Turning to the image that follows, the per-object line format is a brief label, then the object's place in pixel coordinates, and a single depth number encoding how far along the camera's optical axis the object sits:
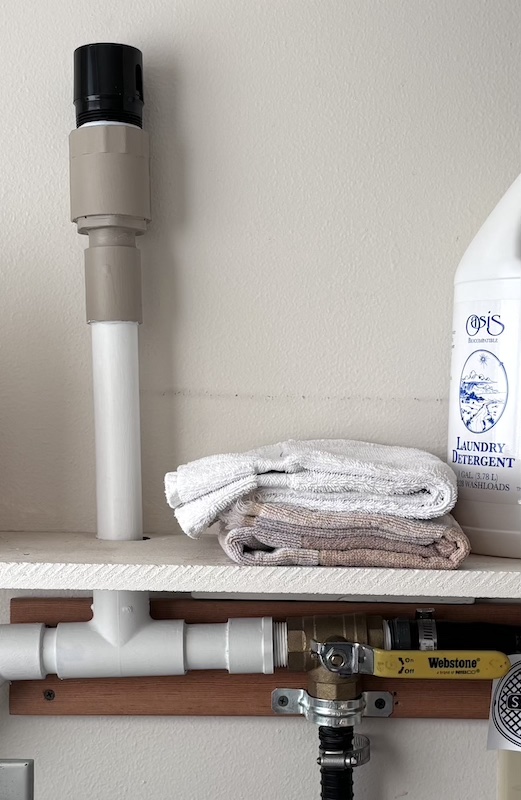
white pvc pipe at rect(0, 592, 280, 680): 0.88
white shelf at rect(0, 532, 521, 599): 0.73
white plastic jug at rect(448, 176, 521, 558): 0.77
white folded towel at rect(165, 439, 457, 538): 0.75
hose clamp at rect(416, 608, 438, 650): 0.85
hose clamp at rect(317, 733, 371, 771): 0.86
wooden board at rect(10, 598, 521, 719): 0.92
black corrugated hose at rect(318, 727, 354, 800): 0.86
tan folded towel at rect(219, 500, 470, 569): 0.74
